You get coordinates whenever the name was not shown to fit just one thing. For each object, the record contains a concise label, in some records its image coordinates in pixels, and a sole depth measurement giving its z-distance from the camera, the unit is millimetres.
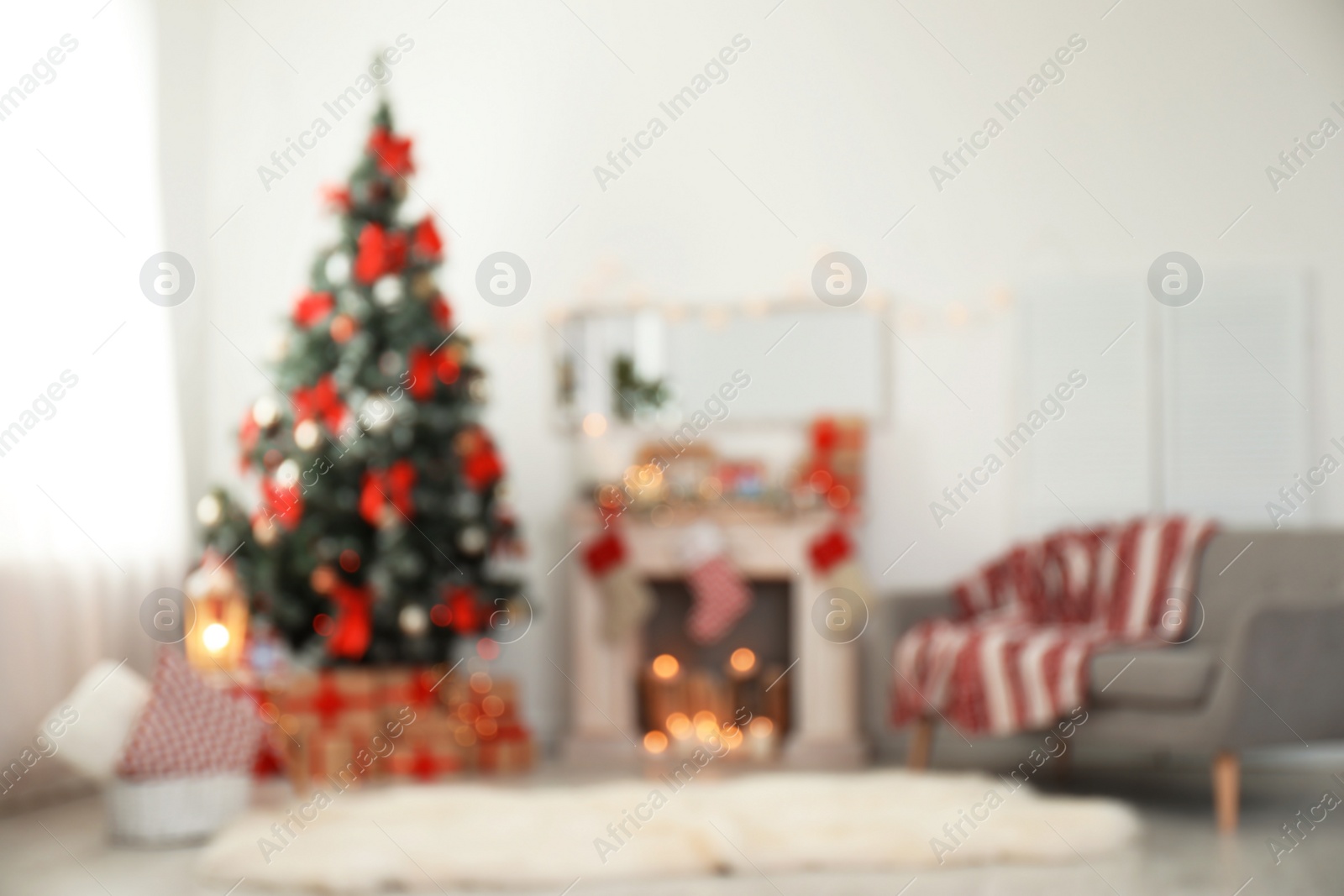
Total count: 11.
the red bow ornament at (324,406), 4539
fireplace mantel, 4875
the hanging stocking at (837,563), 4891
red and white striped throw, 3945
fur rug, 2941
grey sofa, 3508
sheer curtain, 4141
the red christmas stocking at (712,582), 5023
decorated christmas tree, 4523
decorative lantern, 4648
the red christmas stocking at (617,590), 5055
